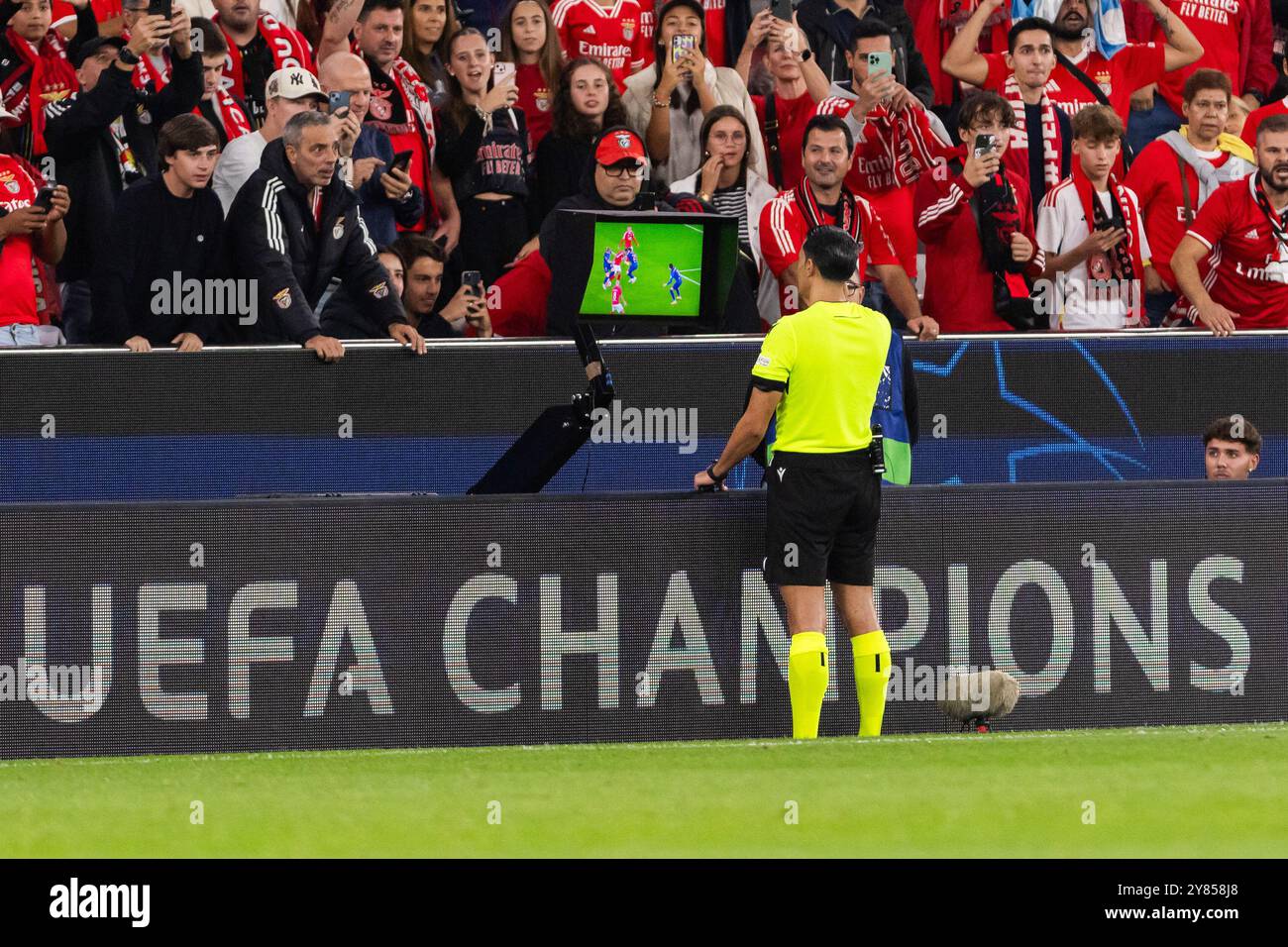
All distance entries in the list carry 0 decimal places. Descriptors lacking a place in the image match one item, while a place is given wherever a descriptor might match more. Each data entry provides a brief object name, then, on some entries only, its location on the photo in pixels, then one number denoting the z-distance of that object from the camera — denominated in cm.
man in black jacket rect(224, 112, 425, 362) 947
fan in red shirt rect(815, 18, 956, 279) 1136
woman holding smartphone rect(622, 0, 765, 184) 1155
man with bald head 1063
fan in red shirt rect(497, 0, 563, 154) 1172
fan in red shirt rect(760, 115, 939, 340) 1036
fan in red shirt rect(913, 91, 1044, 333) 1073
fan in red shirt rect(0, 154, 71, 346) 970
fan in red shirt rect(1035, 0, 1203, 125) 1263
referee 792
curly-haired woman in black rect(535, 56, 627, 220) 1131
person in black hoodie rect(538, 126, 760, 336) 1016
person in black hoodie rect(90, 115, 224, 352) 954
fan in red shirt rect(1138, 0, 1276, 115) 1384
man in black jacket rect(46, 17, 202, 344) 1012
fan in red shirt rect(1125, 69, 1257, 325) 1182
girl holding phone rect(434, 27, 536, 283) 1116
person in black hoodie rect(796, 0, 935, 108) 1262
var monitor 871
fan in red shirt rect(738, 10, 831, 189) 1181
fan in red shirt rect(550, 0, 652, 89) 1222
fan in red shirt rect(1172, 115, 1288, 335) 1080
